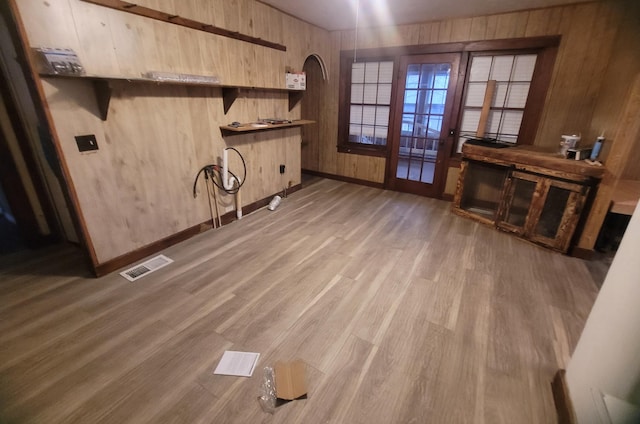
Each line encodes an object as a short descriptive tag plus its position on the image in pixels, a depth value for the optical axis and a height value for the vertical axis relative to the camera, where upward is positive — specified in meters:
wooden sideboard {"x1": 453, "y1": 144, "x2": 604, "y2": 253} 2.62 -0.76
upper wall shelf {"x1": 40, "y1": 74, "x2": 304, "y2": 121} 1.91 +0.21
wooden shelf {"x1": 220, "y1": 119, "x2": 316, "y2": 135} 3.00 -0.17
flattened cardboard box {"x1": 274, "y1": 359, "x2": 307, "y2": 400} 1.40 -1.34
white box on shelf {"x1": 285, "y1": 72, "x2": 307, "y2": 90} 3.74 +0.41
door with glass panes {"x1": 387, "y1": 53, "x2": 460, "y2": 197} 3.92 -0.15
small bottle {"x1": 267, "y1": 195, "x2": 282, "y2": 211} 3.82 -1.21
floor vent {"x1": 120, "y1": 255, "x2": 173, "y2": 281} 2.32 -1.31
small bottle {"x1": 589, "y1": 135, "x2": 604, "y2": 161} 2.60 -0.30
